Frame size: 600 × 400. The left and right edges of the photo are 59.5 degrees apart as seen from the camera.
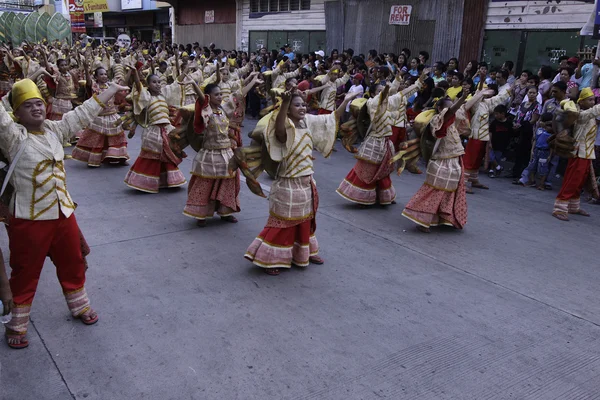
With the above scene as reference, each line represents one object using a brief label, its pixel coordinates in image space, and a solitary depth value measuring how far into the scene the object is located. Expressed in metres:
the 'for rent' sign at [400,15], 14.05
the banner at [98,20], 34.86
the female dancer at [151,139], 7.06
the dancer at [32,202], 3.26
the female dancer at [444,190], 5.85
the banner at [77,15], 30.36
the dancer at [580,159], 6.56
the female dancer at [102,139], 8.30
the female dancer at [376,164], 6.73
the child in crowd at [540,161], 8.10
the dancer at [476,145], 8.34
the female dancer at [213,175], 5.81
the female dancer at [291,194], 4.35
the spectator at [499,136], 9.27
